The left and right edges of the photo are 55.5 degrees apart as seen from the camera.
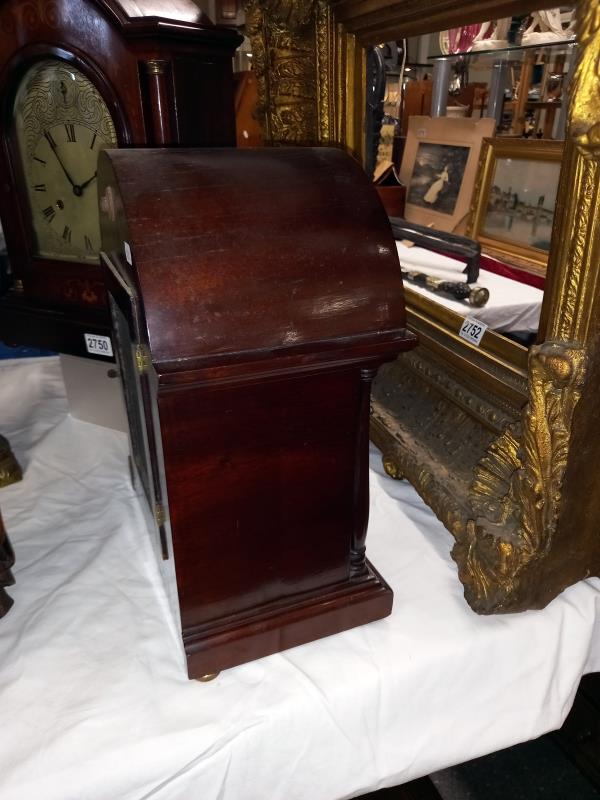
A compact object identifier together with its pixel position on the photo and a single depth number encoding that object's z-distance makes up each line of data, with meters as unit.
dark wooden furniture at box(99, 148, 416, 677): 0.59
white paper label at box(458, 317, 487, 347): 0.92
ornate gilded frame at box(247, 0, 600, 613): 0.65
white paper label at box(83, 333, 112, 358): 1.14
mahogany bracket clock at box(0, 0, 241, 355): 0.93
